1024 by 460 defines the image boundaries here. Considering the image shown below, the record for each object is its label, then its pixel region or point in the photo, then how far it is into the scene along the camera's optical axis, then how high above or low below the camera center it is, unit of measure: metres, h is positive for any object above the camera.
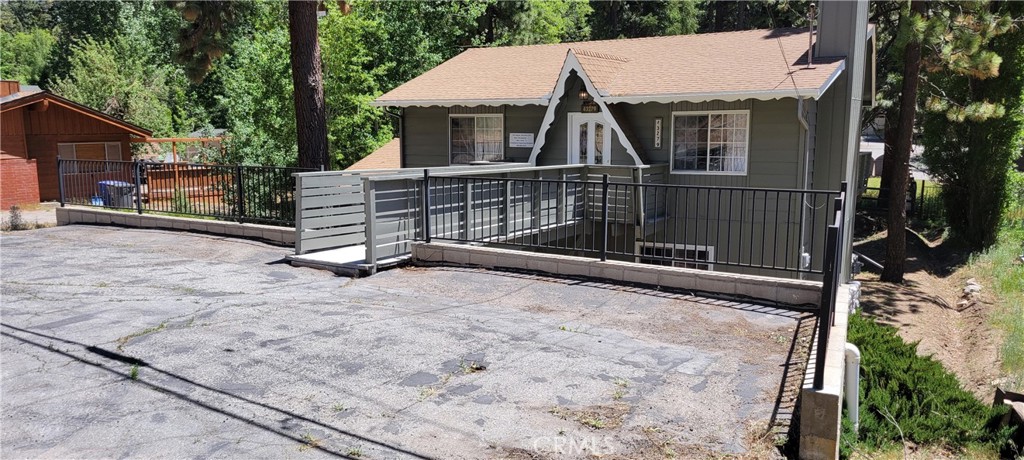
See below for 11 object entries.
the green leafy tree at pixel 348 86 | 25.27 +1.93
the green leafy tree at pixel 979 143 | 20.31 +0.03
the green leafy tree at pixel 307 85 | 14.62 +1.14
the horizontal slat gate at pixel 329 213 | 11.09 -1.12
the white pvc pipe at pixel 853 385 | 5.79 -1.91
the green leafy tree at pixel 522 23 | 32.91 +5.49
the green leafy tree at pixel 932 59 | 15.73 +1.91
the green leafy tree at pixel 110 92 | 35.69 +2.39
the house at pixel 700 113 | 14.04 +0.63
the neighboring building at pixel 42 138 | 23.50 +0.10
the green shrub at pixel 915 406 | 6.19 -2.34
